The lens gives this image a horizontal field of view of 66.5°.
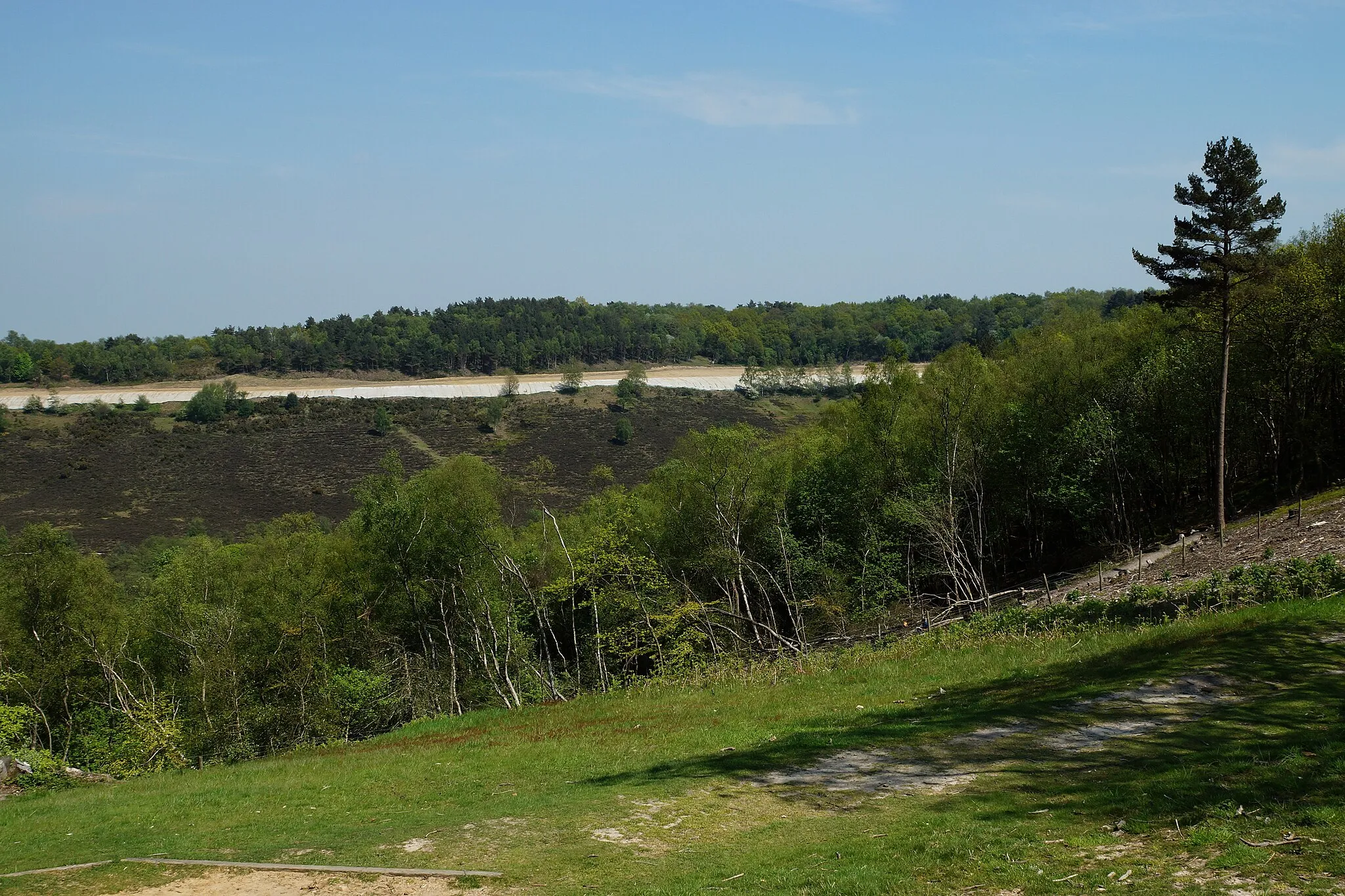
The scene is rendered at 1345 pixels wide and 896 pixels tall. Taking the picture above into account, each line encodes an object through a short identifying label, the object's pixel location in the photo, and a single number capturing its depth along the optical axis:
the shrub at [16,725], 36.47
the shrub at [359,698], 44.56
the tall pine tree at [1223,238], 36.72
